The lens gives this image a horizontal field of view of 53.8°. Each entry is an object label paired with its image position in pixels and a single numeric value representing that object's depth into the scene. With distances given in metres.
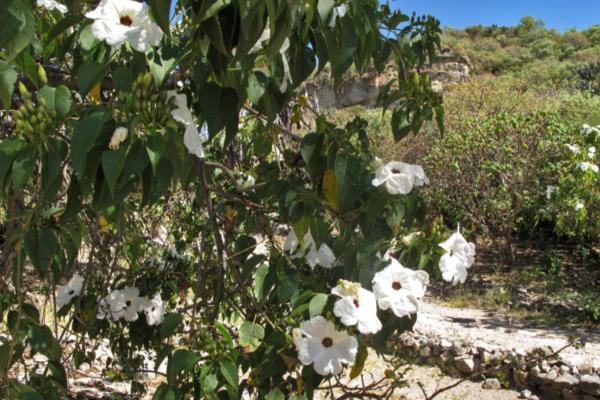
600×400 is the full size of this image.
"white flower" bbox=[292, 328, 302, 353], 1.10
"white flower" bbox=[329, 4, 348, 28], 0.94
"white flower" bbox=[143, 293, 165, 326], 1.88
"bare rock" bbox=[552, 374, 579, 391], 3.79
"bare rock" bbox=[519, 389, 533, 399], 3.89
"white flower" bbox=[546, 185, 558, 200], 5.62
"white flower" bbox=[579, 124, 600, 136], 4.74
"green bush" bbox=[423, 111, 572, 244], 6.36
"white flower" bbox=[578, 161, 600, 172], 4.81
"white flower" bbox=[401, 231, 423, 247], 1.23
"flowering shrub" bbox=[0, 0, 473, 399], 0.78
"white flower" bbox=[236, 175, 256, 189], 1.93
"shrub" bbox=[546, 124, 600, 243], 4.86
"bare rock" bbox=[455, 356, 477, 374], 4.28
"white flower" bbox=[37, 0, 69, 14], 1.37
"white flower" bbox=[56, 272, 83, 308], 1.88
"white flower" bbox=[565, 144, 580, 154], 5.02
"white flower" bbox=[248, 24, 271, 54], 1.02
